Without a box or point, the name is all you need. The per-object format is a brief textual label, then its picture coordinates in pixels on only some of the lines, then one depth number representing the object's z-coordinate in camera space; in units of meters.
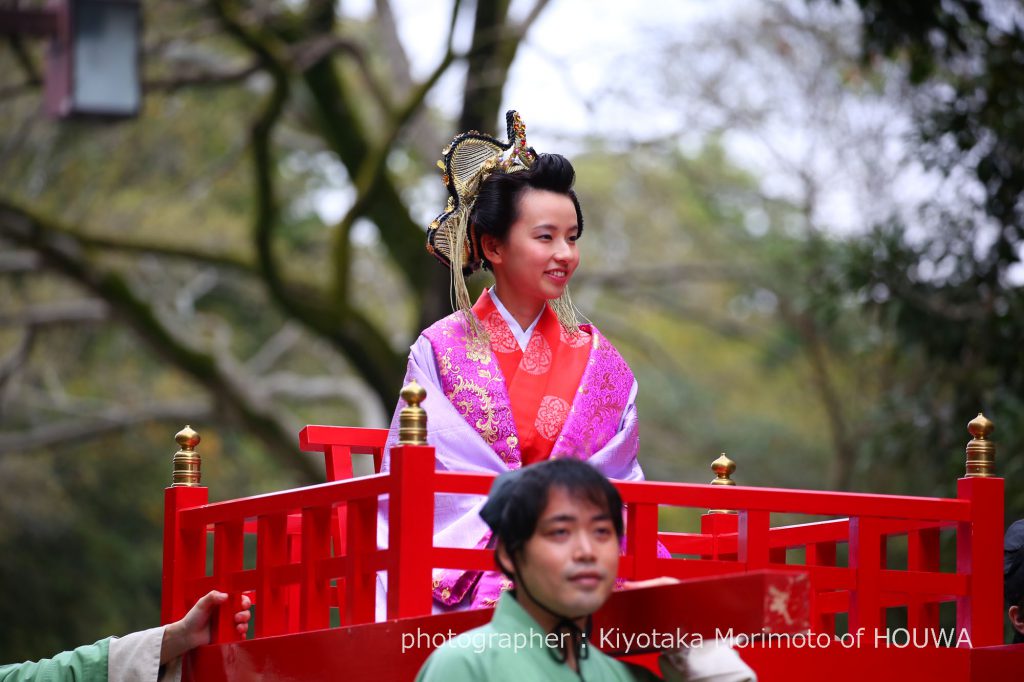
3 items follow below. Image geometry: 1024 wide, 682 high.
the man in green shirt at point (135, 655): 8.90
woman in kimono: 9.10
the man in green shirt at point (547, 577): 6.53
